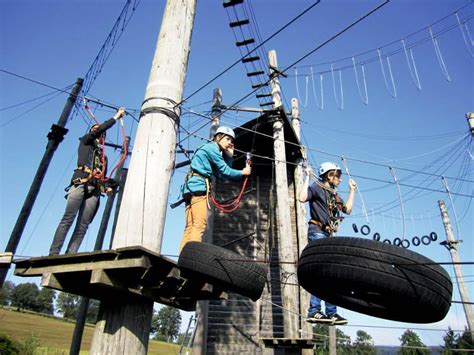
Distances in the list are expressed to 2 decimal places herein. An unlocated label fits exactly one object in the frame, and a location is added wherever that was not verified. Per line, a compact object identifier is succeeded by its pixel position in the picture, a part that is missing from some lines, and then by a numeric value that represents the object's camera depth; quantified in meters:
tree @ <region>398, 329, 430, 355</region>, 80.67
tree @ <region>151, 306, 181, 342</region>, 121.75
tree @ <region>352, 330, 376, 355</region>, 67.89
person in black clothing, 4.56
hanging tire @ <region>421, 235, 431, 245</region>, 5.55
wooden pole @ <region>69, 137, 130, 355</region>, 8.62
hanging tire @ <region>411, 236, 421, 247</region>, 5.55
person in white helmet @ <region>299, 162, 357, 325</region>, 4.53
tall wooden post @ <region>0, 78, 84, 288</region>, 7.64
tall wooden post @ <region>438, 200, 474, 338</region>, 12.38
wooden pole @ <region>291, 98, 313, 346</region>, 7.74
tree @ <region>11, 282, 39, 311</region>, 100.00
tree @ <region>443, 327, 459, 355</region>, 50.75
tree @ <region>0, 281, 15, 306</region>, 97.28
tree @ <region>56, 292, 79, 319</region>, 104.12
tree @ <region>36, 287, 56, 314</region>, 102.06
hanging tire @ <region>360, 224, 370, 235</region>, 4.79
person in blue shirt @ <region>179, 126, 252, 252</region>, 4.04
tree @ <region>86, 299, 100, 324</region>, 92.76
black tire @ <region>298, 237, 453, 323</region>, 3.04
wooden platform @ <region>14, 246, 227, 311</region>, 2.89
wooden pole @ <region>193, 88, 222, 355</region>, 8.03
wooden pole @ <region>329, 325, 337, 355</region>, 9.70
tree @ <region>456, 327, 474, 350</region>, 38.71
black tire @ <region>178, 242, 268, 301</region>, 3.15
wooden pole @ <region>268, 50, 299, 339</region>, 7.39
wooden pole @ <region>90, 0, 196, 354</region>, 2.96
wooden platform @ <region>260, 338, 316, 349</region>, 7.07
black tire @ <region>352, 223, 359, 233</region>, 4.78
